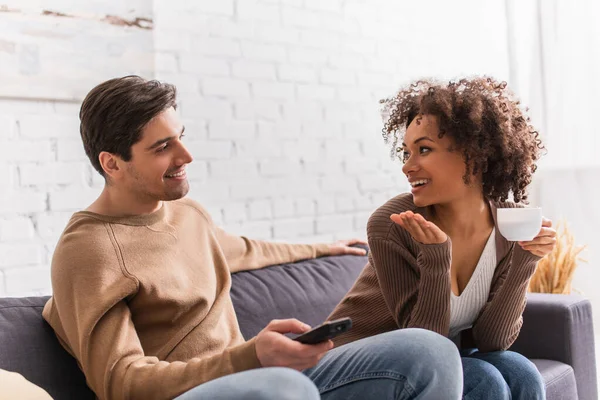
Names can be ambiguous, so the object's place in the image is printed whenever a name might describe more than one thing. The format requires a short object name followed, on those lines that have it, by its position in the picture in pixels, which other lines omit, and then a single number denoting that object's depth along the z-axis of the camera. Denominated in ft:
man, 4.71
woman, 5.89
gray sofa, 7.02
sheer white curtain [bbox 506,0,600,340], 11.97
